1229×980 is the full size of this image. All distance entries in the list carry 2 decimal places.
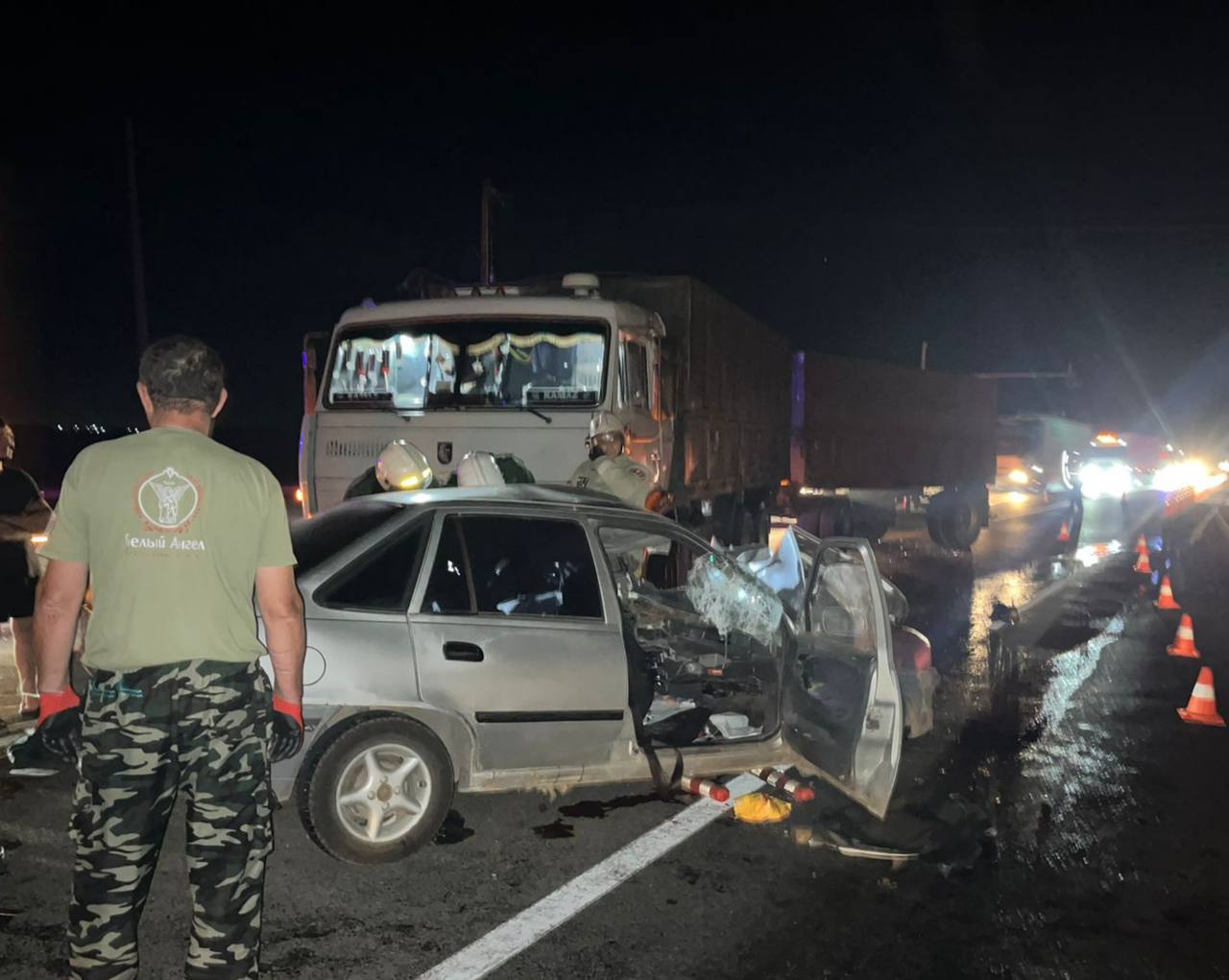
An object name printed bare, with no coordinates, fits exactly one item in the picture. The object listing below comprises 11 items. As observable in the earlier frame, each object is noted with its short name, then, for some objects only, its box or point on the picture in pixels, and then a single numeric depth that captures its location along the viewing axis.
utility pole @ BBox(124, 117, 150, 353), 16.20
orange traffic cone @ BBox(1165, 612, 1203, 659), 8.84
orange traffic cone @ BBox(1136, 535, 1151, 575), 14.36
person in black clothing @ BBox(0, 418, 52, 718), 5.74
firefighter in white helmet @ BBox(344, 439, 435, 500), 6.72
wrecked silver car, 4.03
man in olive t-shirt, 2.60
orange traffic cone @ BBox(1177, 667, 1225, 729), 6.74
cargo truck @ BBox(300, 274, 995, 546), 8.07
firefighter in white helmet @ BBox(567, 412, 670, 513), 7.06
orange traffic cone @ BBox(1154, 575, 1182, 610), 11.38
